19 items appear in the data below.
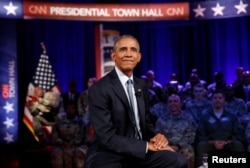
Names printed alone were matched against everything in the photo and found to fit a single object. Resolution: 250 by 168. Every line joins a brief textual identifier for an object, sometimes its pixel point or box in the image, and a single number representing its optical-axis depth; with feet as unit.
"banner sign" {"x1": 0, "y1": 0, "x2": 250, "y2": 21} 21.59
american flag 24.98
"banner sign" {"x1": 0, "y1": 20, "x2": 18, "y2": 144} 23.93
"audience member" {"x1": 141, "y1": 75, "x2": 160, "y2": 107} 22.28
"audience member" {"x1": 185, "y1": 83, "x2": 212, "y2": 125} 19.14
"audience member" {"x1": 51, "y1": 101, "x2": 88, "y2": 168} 17.94
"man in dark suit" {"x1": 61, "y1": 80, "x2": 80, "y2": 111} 24.24
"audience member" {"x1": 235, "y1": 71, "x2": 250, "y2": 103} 22.18
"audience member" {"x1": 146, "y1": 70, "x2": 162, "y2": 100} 24.20
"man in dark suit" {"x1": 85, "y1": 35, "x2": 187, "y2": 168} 7.35
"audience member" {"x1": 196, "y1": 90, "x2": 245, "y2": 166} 17.12
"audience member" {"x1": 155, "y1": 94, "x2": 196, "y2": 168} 17.25
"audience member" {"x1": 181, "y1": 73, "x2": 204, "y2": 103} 22.34
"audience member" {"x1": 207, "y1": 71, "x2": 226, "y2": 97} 22.01
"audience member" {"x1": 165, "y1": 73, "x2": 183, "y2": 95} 22.64
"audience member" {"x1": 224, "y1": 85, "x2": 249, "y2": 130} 18.28
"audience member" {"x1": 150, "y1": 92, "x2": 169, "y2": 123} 19.49
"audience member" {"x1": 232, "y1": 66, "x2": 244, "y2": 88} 23.08
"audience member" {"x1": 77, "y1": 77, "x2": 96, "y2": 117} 22.17
